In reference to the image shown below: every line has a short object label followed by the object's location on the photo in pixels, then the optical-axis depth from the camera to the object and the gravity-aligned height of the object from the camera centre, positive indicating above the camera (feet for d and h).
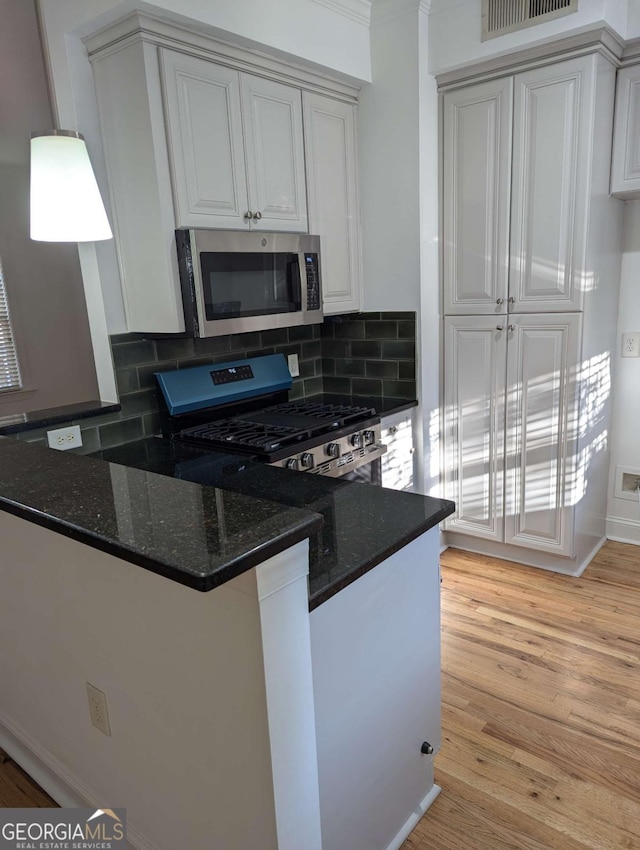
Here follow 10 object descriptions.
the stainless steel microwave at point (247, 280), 7.25 +0.26
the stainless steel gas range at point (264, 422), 7.65 -1.73
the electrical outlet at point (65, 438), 7.07 -1.52
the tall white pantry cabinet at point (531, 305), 8.48 -0.30
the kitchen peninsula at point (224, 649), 3.45 -2.45
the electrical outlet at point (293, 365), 10.35 -1.16
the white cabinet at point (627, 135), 8.62 +2.08
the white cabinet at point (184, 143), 6.75 +1.95
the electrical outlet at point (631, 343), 10.08 -1.07
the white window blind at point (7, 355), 12.20 -0.85
